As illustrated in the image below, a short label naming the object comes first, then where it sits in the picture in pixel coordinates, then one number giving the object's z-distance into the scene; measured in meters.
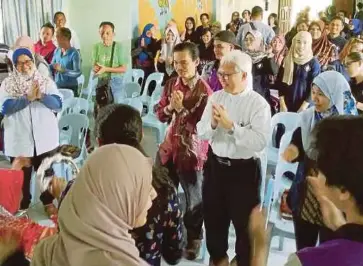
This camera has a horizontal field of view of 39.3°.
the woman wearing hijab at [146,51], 6.71
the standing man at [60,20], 5.90
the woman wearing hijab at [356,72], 3.53
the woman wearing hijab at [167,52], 6.33
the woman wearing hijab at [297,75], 4.05
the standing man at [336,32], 5.88
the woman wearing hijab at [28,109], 3.08
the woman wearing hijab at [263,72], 4.40
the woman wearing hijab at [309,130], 2.20
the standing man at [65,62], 4.71
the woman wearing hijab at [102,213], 1.11
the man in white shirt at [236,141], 2.34
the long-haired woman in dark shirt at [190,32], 7.88
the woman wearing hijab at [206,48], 6.34
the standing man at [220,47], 3.43
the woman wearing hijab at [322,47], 5.10
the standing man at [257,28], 5.28
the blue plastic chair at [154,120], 4.62
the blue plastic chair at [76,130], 3.70
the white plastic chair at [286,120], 3.21
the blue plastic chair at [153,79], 5.42
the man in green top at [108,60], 4.80
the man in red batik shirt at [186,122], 2.73
